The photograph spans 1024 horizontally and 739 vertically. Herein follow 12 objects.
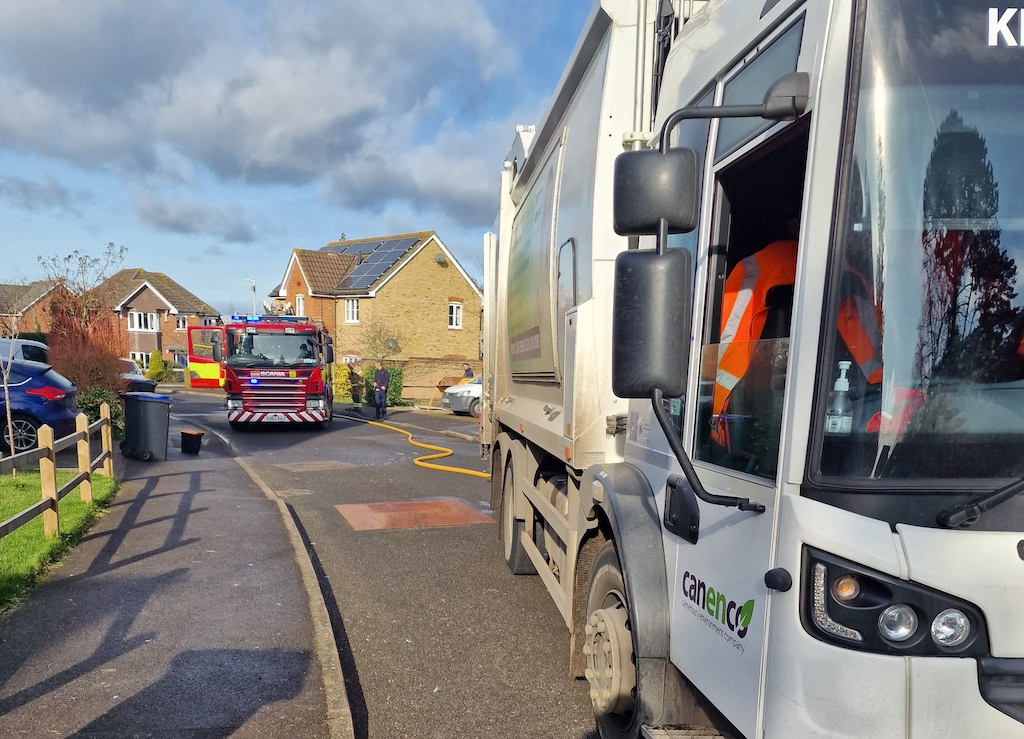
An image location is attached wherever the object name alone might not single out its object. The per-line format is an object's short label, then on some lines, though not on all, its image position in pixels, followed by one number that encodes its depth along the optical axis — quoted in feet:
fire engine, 61.72
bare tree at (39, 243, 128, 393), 45.50
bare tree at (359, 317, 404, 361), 122.01
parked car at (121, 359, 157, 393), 51.66
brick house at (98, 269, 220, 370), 191.11
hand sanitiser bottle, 6.47
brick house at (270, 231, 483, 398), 131.54
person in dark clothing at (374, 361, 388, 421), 76.74
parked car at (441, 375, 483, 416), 80.18
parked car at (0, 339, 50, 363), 49.24
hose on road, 40.40
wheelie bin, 41.06
